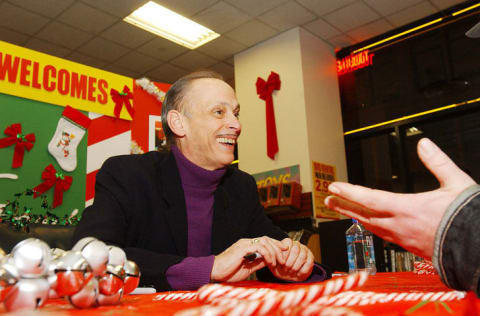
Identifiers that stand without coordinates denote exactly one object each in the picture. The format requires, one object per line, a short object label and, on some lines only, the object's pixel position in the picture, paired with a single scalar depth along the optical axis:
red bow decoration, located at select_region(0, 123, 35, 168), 1.97
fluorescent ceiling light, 4.29
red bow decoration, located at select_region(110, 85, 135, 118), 2.43
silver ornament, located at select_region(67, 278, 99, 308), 0.52
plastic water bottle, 2.66
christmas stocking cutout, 2.14
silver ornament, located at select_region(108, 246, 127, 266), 0.58
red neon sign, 4.96
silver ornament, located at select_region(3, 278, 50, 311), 0.47
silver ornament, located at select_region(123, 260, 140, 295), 0.62
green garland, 1.59
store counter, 0.37
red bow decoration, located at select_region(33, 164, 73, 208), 2.05
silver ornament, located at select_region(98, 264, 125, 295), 0.55
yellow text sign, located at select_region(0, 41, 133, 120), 2.07
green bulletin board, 1.97
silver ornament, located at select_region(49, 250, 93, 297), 0.50
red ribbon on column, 4.53
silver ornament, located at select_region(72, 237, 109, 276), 0.53
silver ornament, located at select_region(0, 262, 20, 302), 0.47
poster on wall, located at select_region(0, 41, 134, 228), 1.98
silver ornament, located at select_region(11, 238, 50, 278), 0.47
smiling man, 0.98
